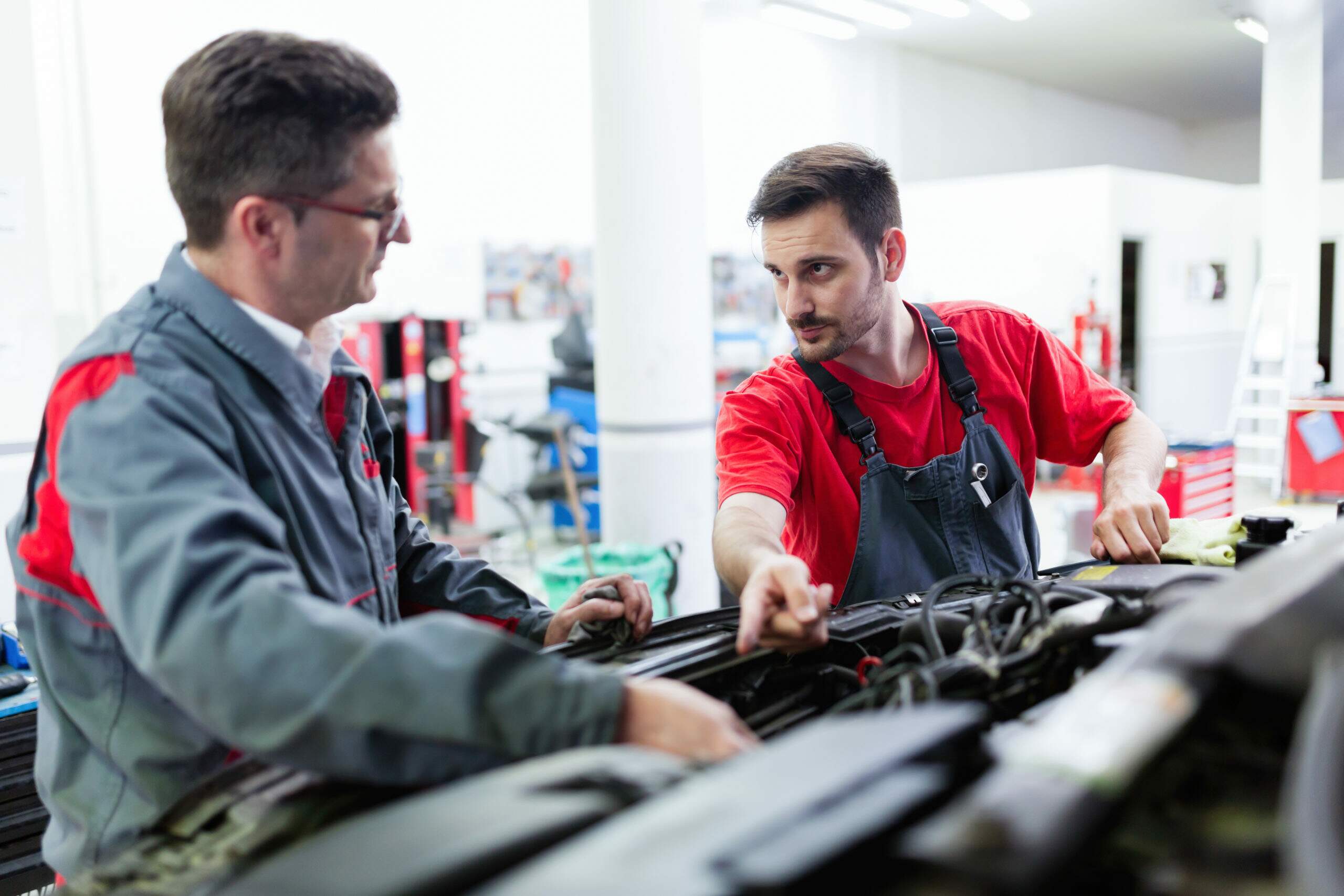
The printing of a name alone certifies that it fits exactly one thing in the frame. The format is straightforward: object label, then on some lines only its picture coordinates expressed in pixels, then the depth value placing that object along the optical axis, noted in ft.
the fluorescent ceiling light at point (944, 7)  26.23
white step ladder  23.56
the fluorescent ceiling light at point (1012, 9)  26.78
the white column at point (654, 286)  13.42
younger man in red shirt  6.05
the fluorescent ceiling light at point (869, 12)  26.40
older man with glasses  2.83
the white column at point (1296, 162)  25.95
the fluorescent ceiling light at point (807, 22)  27.12
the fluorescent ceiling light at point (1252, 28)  27.89
